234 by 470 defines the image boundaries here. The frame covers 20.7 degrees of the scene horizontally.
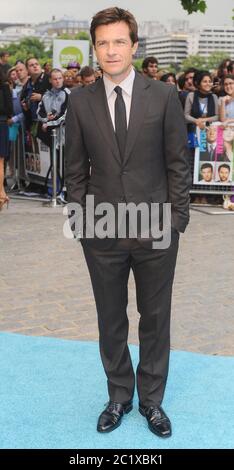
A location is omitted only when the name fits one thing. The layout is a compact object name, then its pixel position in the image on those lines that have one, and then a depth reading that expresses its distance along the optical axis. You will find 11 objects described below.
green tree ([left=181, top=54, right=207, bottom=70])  127.95
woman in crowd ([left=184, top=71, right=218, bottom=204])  10.14
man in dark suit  3.11
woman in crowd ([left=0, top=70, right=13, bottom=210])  9.64
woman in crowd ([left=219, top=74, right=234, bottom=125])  10.07
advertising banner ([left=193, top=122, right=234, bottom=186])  9.95
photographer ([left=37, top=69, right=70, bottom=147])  10.14
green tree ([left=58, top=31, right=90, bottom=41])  91.26
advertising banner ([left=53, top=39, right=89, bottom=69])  19.00
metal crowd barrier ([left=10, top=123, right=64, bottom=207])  10.21
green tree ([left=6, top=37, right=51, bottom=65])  105.38
